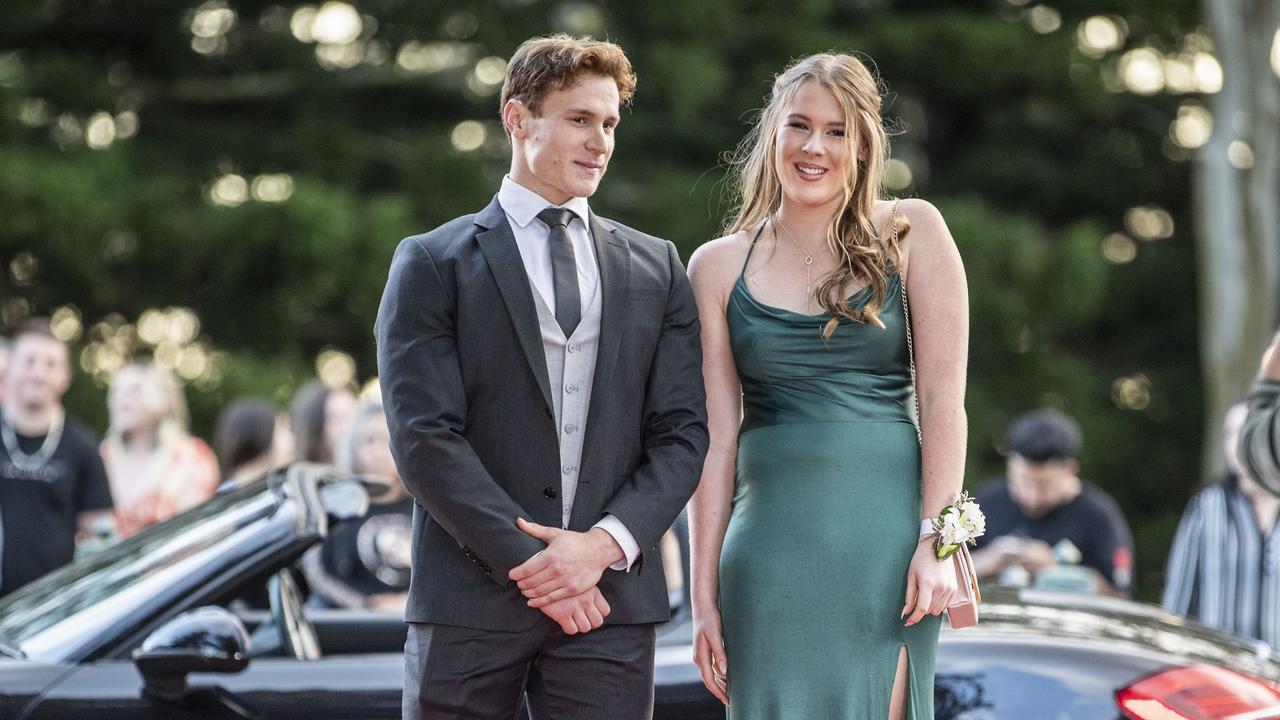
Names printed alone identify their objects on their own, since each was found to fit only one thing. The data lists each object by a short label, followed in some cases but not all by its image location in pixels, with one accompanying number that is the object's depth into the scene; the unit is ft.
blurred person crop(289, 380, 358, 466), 43.29
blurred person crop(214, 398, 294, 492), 44.19
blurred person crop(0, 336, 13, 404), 44.88
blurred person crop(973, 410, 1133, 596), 41.91
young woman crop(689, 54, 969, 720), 18.78
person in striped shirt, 35.04
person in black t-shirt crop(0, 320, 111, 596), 40.16
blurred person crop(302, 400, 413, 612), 32.76
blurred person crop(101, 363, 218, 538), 46.70
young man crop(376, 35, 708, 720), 17.62
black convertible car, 22.27
